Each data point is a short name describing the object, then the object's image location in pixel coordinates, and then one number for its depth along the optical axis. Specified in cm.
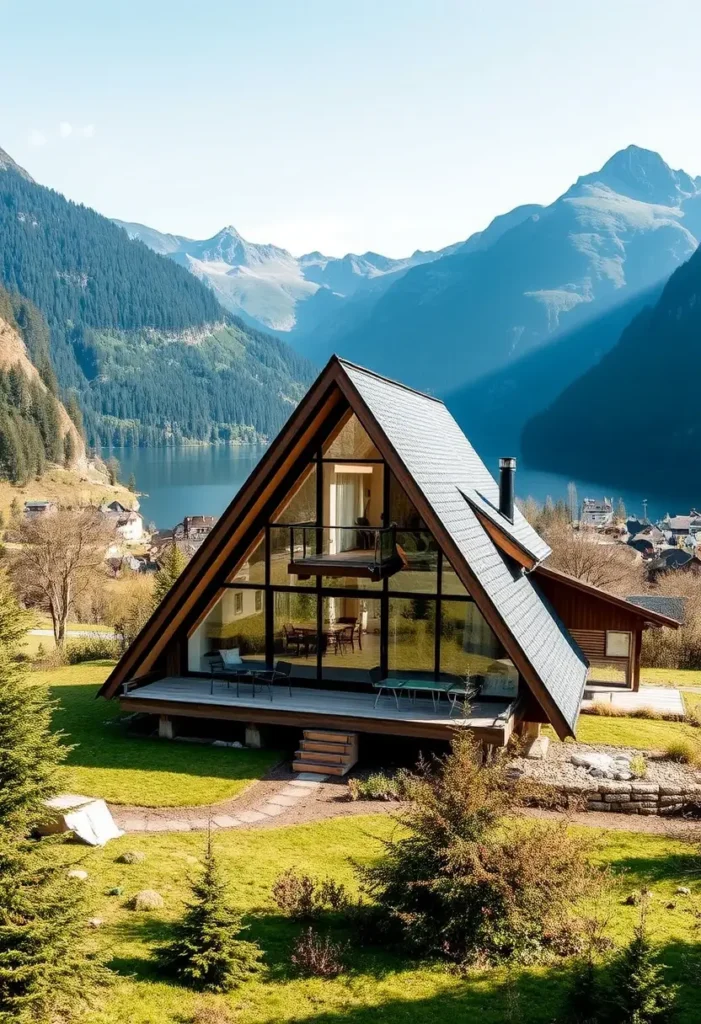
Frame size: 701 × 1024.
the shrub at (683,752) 1285
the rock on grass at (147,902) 785
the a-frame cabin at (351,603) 1287
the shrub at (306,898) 777
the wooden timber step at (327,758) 1259
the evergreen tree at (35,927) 553
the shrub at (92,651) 2248
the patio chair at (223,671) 1420
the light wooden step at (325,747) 1269
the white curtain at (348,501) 1422
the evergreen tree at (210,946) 645
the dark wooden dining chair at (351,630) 1405
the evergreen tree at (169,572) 2273
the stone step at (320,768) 1244
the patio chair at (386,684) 1304
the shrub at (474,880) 695
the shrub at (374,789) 1152
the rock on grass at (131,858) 895
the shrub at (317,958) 678
